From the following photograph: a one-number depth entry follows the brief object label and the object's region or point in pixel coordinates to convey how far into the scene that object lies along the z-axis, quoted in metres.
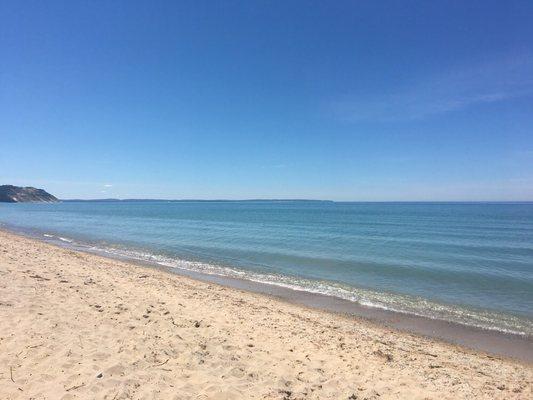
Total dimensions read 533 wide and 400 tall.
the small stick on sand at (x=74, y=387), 4.83
